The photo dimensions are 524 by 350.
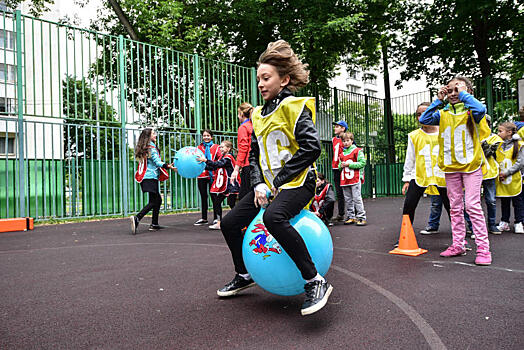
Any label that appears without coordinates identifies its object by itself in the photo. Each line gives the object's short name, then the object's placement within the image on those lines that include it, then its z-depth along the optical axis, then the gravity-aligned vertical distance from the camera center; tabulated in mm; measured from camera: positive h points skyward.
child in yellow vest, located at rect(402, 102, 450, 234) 5871 +147
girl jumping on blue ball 2844 +144
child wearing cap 8641 +328
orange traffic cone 5410 -857
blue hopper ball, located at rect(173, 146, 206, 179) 7965 +406
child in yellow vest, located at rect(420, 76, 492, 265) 4617 +289
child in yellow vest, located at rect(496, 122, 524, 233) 6957 -1
